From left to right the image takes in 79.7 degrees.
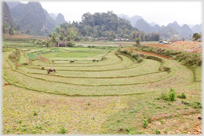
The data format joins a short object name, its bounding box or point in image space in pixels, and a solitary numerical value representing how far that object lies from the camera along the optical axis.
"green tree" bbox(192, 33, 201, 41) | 39.19
